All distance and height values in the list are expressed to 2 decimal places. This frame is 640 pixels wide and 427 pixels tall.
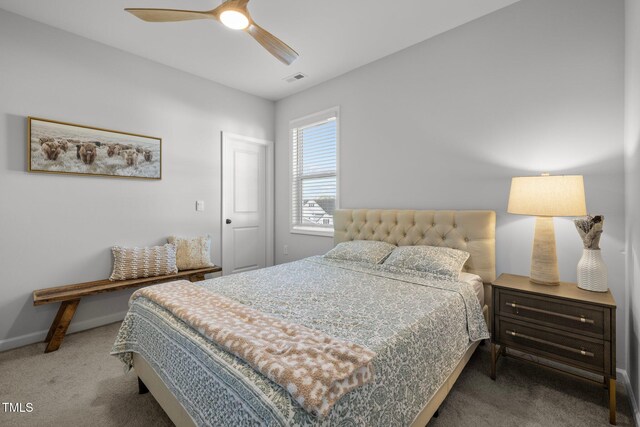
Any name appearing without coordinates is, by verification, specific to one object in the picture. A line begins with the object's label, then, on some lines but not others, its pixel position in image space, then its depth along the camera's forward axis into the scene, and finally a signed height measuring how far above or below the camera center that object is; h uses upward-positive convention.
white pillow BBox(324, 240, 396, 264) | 2.56 -0.36
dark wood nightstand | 1.54 -0.68
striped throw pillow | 2.79 -0.49
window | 3.65 +0.56
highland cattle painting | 2.46 +0.61
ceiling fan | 1.66 +1.22
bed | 0.94 -0.56
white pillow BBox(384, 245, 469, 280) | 2.11 -0.37
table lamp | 1.73 +0.04
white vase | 1.71 -0.37
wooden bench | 2.31 -0.68
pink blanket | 0.84 -0.50
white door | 3.80 +0.14
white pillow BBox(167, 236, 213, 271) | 3.17 -0.44
